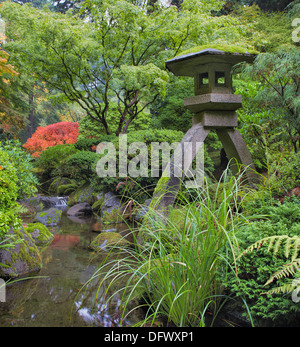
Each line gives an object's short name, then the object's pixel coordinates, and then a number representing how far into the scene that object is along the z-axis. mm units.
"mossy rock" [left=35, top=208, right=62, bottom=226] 6539
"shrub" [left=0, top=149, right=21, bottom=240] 2881
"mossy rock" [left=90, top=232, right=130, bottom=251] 4551
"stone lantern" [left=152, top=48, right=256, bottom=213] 4227
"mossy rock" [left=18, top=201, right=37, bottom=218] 7289
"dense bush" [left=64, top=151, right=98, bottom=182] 8500
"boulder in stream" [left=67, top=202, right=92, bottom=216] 7665
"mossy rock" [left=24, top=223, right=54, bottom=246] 4836
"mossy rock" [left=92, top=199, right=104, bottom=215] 7759
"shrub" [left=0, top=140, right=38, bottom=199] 4043
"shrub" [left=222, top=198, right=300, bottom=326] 1734
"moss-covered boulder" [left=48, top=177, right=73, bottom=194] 11203
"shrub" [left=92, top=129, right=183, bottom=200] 6742
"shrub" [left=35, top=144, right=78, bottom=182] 11617
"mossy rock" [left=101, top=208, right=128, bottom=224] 6484
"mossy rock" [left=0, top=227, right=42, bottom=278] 3400
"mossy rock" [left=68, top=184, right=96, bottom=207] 8570
